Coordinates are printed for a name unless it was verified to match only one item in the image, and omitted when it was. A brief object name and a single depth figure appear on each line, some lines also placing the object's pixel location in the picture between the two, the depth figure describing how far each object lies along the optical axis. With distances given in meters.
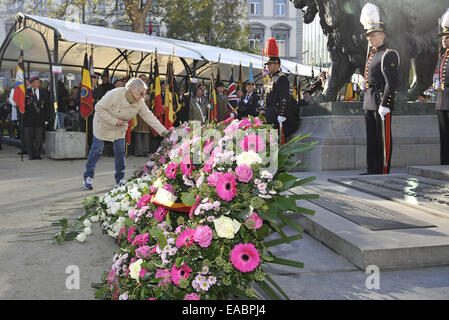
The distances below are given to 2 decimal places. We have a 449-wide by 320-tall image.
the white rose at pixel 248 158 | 2.35
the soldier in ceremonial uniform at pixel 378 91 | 5.61
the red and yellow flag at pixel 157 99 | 12.70
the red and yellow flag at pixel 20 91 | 11.34
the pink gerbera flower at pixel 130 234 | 2.95
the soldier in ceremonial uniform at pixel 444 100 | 5.89
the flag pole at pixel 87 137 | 11.83
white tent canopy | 12.65
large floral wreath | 2.24
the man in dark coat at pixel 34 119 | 11.58
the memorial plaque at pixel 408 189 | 3.88
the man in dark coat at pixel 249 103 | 13.23
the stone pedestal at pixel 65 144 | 11.30
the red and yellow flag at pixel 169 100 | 12.85
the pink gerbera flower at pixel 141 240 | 2.62
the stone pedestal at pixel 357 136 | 6.76
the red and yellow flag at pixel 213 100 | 14.04
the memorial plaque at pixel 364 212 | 3.27
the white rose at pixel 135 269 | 2.41
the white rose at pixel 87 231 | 4.09
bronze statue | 7.14
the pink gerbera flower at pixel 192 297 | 2.19
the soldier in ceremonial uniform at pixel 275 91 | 6.40
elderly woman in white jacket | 6.06
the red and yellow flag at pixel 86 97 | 11.66
